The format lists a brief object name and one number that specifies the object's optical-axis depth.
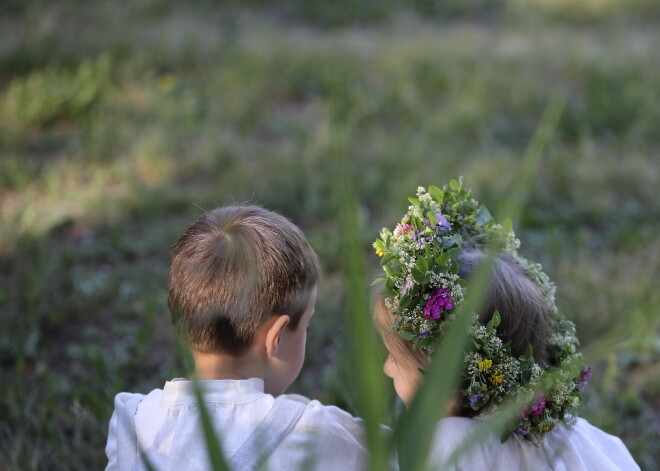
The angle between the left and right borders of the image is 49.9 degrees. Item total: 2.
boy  1.65
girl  1.64
